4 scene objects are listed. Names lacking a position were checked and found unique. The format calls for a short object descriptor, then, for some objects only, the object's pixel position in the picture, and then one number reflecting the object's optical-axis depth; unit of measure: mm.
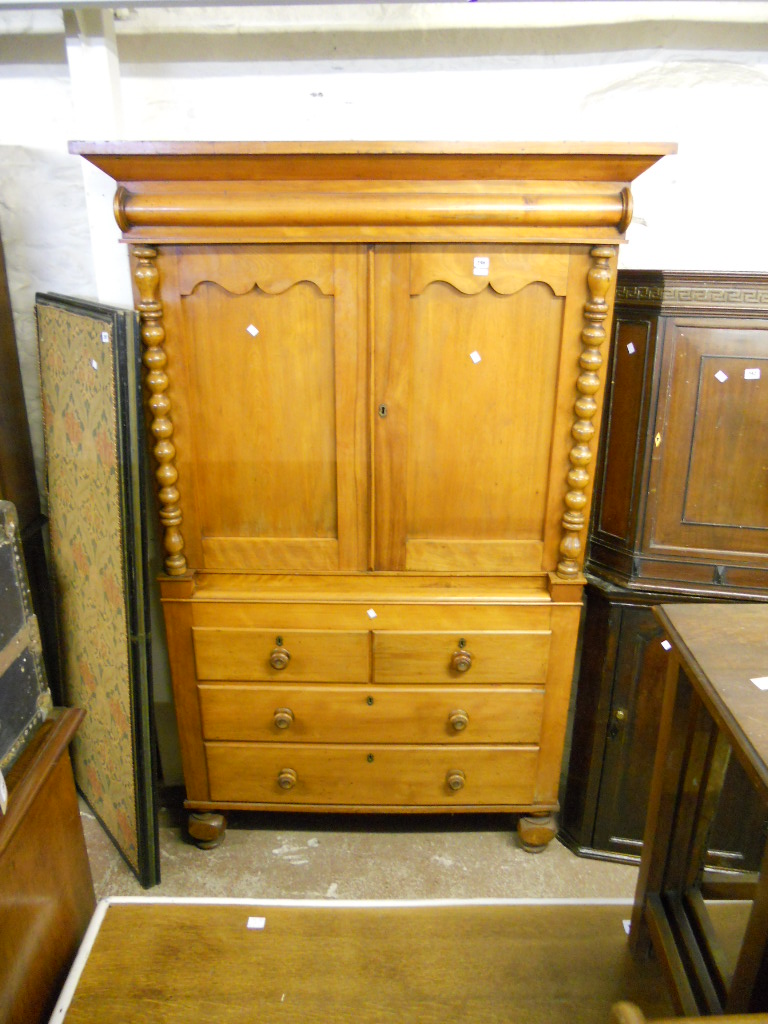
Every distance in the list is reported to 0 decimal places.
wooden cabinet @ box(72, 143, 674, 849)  1763
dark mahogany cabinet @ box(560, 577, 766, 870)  2090
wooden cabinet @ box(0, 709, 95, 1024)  1328
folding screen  1864
